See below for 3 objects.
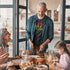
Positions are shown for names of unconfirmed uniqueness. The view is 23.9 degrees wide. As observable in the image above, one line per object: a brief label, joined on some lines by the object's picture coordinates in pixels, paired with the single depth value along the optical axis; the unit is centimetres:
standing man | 301
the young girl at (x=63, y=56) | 279
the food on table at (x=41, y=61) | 296
